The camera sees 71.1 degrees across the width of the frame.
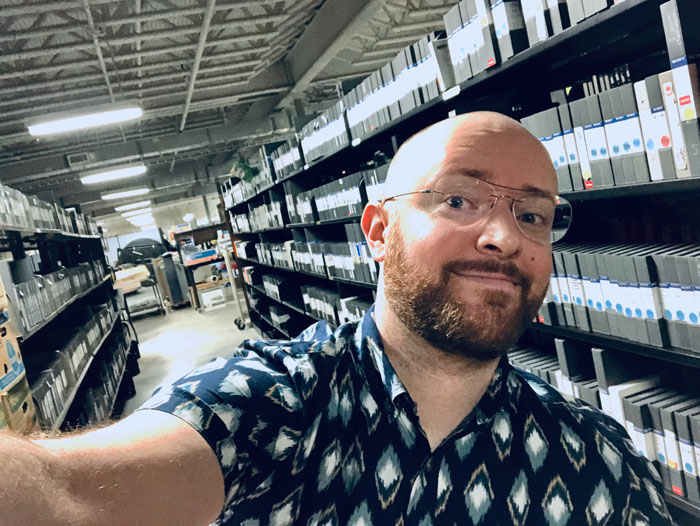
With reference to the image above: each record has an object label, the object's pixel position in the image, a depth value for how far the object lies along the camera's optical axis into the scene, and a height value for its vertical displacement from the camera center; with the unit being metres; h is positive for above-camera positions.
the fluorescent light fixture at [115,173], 8.65 +1.70
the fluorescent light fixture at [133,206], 16.88 +2.05
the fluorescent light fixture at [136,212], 19.43 +2.08
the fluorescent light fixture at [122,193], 11.66 +1.76
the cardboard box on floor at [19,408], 1.88 -0.46
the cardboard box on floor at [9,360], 1.93 -0.26
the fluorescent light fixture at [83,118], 5.05 +1.64
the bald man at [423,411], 0.74 -0.30
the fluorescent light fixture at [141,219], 21.86 +2.01
